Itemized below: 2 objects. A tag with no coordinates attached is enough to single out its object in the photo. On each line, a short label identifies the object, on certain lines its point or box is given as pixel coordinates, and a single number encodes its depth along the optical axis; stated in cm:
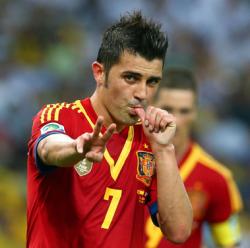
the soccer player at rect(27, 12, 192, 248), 836
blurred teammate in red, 1372
